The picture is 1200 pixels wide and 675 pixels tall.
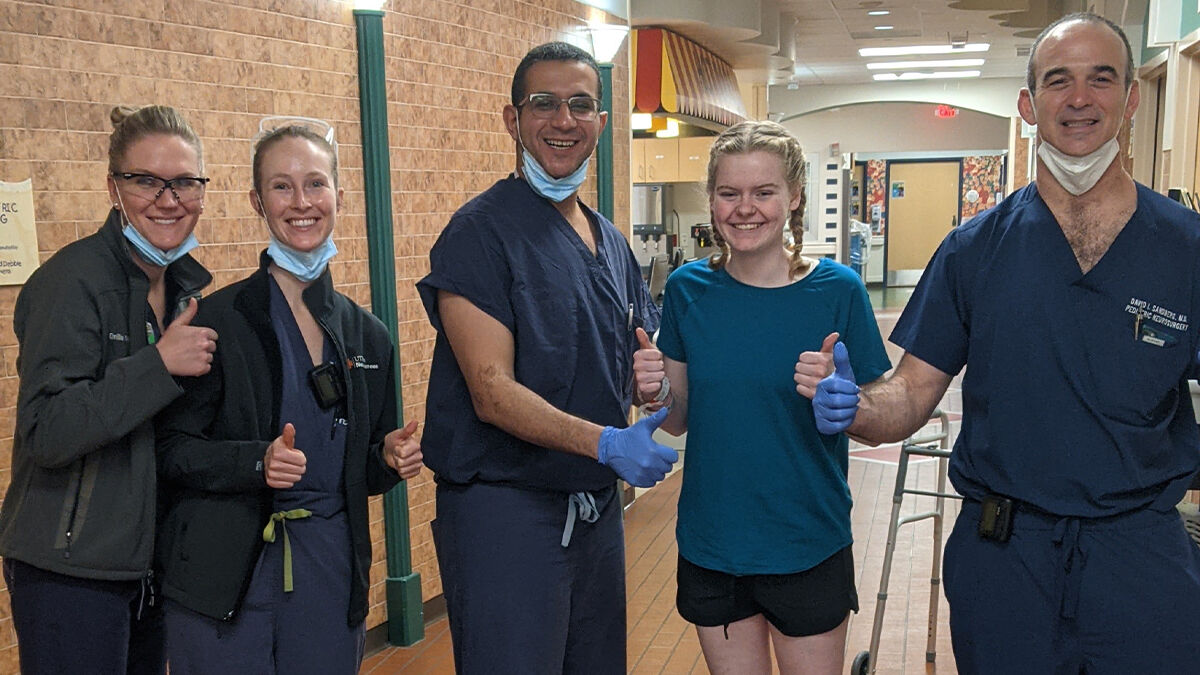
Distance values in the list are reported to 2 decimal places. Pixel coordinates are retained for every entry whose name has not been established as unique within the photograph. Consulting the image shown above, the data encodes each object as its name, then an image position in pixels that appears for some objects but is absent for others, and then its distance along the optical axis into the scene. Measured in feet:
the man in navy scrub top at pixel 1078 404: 6.01
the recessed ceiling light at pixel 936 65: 45.83
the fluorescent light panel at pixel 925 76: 50.83
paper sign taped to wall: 8.55
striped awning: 24.58
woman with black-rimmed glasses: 6.28
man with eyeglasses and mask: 6.72
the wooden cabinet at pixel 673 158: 34.78
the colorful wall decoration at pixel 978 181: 72.95
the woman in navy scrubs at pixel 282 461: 6.37
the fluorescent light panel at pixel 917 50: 41.01
